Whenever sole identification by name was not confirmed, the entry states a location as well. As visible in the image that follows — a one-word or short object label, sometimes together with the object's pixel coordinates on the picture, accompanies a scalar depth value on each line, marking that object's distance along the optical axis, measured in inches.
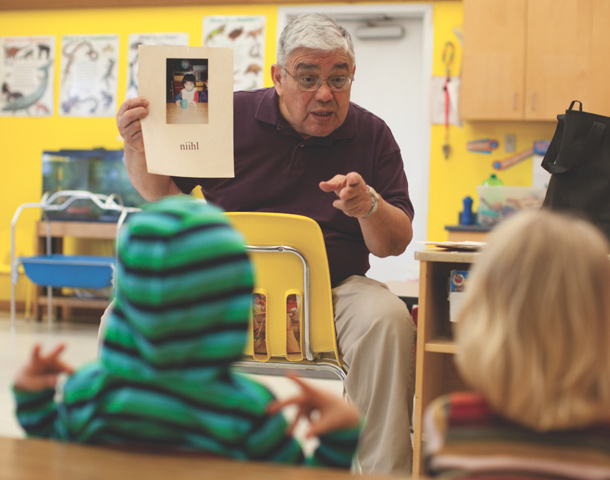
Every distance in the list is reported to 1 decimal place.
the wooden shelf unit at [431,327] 70.7
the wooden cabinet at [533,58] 181.5
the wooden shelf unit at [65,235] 212.4
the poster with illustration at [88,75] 231.6
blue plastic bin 198.5
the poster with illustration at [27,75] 237.3
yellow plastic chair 71.6
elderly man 71.7
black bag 98.7
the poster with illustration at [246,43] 220.5
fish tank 219.8
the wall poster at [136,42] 225.6
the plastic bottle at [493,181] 199.5
